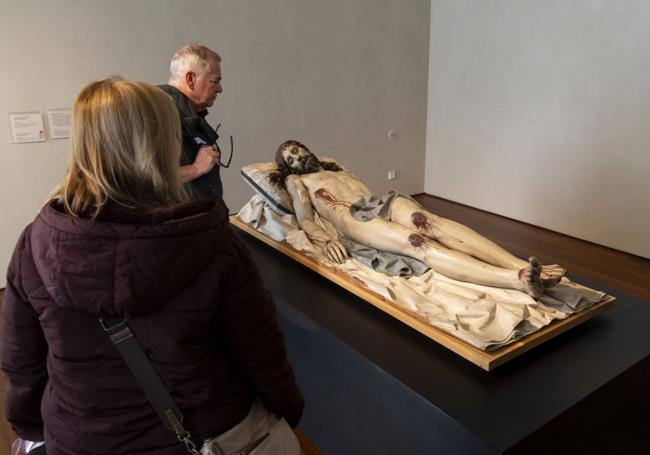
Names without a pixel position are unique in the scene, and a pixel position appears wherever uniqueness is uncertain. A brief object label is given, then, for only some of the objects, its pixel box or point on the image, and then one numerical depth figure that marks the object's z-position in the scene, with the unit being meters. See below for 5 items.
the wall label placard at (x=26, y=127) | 3.56
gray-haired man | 2.29
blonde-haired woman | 0.92
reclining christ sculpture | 2.11
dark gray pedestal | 1.59
